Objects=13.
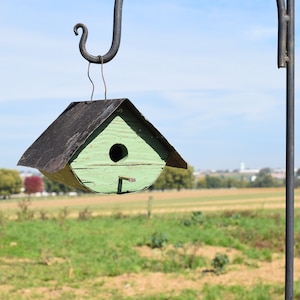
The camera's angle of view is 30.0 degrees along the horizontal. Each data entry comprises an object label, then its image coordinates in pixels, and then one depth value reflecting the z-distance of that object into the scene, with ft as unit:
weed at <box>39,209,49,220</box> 51.65
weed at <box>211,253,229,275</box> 28.27
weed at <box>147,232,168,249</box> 35.68
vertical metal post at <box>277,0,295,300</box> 7.75
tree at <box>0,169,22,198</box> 120.47
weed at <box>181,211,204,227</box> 47.75
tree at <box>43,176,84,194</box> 150.61
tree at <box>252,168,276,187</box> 142.20
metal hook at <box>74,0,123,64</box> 7.14
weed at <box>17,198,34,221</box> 50.65
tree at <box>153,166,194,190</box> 112.98
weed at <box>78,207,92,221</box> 51.92
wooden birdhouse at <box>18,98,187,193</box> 7.38
